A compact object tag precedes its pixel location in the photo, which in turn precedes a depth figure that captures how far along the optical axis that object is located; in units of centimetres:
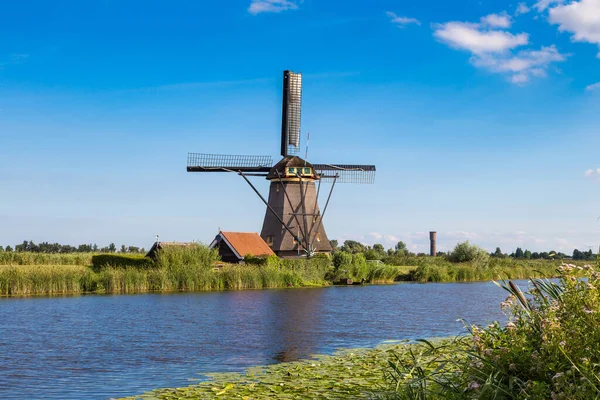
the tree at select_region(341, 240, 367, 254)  6094
